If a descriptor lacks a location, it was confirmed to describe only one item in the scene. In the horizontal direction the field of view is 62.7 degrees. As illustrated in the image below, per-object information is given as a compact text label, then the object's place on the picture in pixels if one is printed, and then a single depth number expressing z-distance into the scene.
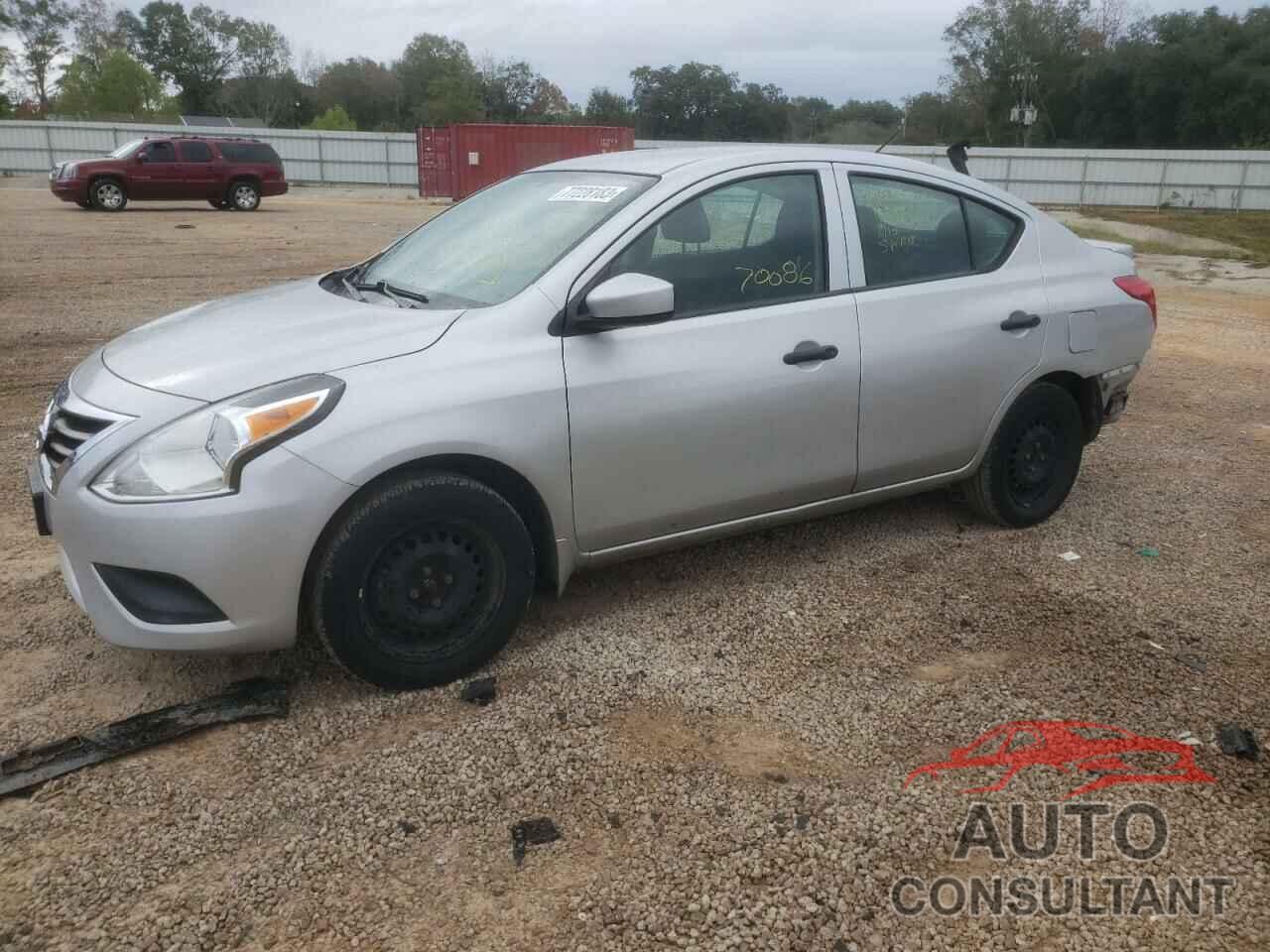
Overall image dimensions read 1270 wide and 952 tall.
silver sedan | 3.00
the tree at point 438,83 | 74.94
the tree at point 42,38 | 74.06
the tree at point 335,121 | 71.50
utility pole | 63.59
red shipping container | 31.20
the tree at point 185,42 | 86.62
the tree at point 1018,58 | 64.12
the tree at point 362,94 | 82.31
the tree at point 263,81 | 80.44
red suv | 22.78
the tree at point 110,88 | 71.81
